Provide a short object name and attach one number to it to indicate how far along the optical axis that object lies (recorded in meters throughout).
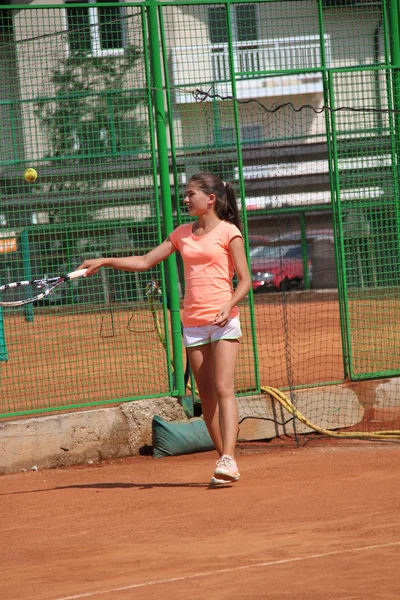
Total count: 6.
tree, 18.66
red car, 47.69
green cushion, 17.48
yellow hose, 17.97
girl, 14.45
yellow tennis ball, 18.19
